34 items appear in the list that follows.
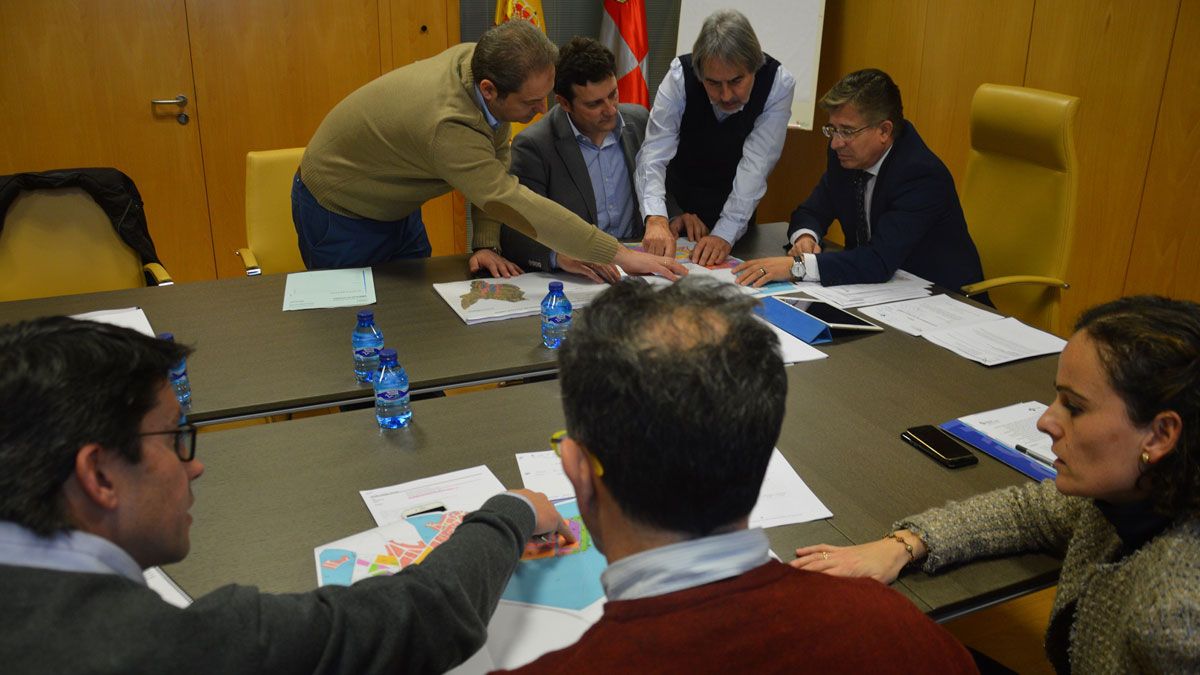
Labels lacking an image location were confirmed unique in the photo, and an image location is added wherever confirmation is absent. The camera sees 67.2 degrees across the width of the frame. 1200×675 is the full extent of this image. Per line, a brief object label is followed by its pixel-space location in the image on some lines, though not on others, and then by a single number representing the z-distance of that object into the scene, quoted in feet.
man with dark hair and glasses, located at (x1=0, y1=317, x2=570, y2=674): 2.82
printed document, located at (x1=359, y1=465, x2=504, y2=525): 5.17
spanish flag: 15.70
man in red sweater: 2.70
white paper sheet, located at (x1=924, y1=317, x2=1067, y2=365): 7.40
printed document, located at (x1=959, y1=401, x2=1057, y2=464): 5.86
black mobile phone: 5.74
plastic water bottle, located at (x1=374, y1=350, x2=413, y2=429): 6.13
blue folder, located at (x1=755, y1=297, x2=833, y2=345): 7.81
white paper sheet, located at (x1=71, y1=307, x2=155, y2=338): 7.77
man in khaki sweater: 8.40
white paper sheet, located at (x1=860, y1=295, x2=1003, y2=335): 8.10
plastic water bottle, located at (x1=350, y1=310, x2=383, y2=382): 6.82
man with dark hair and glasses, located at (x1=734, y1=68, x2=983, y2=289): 9.06
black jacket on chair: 10.61
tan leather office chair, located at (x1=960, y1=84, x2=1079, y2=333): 9.45
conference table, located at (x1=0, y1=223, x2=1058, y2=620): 4.88
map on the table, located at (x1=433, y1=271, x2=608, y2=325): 8.34
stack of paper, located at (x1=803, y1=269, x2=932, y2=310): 8.73
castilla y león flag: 16.65
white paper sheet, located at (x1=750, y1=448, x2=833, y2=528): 5.12
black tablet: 7.91
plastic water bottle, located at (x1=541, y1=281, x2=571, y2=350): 7.57
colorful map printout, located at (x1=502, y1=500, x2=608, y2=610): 4.44
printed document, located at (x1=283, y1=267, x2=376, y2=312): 8.55
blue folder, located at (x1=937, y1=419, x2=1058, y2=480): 5.62
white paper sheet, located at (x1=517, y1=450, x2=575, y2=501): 5.38
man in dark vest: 9.96
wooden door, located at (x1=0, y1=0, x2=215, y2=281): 13.76
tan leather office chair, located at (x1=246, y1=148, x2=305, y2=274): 10.96
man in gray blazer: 9.52
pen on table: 5.69
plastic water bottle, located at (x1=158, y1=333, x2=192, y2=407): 6.35
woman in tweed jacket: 4.02
